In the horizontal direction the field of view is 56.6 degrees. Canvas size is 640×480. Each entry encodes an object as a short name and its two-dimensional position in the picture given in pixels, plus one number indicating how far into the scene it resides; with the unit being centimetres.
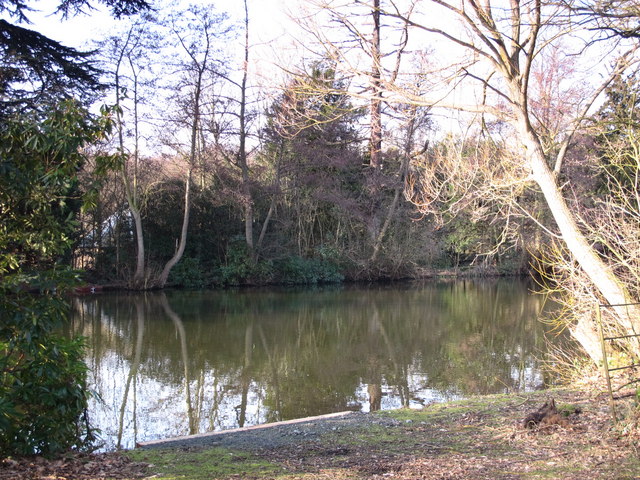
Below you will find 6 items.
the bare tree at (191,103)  2264
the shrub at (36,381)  433
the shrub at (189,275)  2378
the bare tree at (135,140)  2169
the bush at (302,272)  2542
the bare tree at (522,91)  648
